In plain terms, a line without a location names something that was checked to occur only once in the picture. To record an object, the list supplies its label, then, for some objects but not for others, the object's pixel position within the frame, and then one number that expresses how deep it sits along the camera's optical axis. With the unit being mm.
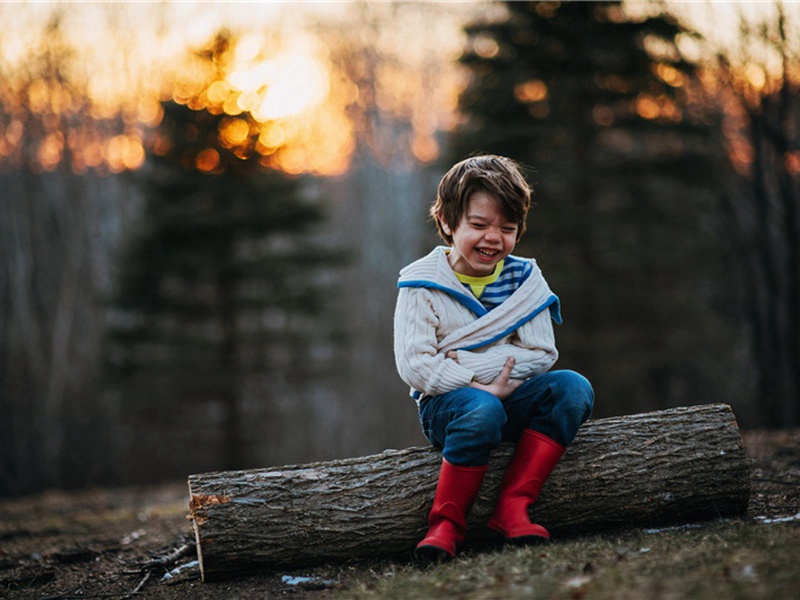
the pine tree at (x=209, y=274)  12461
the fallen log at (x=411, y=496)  3859
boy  3703
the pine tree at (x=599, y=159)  11930
